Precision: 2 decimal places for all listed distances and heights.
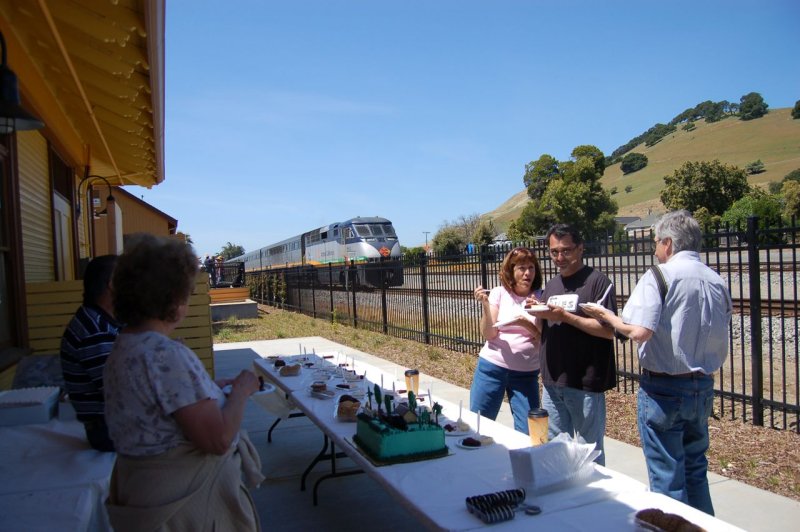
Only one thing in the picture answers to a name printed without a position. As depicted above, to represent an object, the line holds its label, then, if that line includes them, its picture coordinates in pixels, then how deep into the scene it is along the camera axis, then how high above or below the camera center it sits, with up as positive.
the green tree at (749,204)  34.73 +2.73
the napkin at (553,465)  2.02 -0.78
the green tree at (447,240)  60.75 +1.62
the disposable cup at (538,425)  2.43 -0.75
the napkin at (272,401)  2.73 -0.70
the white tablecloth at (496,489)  1.81 -0.88
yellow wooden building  4.11 +1.64
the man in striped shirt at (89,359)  2.79 -0.46
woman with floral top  1.62 -0.43
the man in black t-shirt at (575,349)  3.17 -0.58
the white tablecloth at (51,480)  2.28 -0.96
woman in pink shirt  3.88 -0.66
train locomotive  13.28 +0.40
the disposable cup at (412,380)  3.52 -0.78
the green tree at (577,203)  59.59 +5.08
